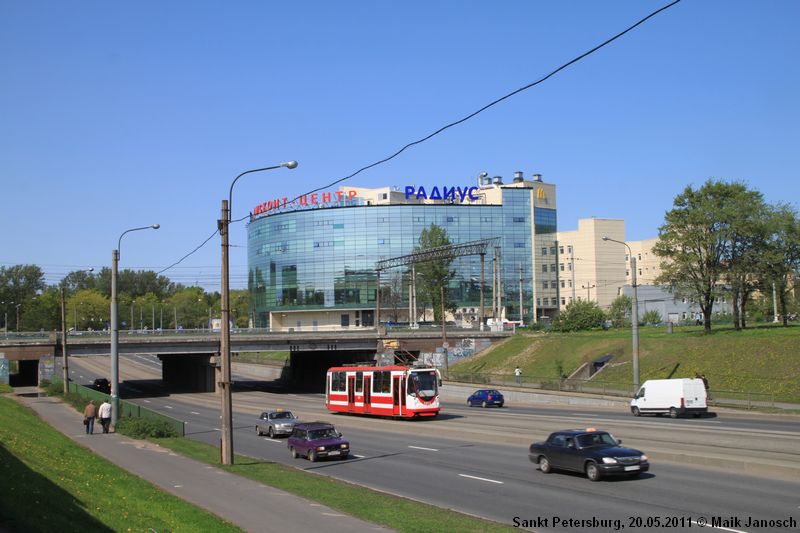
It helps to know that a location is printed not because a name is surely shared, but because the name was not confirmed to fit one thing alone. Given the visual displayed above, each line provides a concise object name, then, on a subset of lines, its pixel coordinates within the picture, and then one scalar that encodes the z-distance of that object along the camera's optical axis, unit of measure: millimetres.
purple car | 28922
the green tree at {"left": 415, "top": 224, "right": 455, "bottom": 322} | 113062
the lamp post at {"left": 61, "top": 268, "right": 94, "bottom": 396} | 63494
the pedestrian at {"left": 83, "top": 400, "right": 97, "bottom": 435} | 37875
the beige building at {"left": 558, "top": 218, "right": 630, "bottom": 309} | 136875
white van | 42625
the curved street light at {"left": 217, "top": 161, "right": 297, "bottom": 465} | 25625
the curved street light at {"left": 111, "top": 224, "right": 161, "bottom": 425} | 41700
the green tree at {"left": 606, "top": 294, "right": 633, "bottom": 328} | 98825
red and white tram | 44906
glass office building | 137125
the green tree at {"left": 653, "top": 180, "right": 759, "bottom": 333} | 63625
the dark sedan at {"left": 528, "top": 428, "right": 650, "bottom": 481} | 21312
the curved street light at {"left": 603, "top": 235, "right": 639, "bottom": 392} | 50312
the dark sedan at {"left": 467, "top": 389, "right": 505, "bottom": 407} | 57156
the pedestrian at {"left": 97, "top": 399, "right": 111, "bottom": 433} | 38953
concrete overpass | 74000
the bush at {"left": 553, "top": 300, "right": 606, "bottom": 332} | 87250
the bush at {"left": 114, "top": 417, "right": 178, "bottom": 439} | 36797
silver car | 39281
